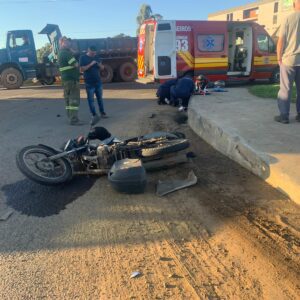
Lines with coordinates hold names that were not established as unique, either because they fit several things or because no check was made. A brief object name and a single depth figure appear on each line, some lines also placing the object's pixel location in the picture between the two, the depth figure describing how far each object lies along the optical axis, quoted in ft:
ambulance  41.60
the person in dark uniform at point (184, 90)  31.45
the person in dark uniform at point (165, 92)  34.03
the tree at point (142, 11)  186.30
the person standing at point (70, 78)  25.66
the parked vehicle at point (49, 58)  59.93
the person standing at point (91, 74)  26.76
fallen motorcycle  13.83
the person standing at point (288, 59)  18.03
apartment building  172.84
